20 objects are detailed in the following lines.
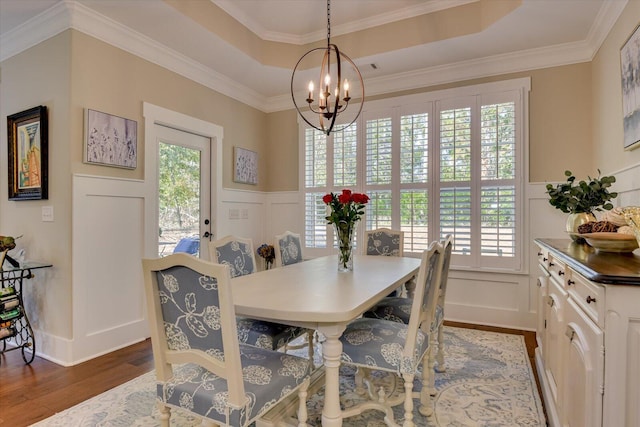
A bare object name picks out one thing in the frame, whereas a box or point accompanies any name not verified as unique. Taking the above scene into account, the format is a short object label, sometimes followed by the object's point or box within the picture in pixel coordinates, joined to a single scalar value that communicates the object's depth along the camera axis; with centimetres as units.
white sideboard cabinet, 105
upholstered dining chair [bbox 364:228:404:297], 327
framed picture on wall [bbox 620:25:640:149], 213
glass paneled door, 346
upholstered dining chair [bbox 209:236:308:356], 204
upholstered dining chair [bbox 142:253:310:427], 121
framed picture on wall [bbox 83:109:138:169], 275
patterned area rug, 191
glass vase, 226
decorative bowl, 149
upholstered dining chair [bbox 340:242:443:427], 163
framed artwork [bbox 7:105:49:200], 279
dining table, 143
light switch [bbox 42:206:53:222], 277
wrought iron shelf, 257
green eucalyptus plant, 214
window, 349
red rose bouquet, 221
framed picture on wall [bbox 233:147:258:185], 429
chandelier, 374
